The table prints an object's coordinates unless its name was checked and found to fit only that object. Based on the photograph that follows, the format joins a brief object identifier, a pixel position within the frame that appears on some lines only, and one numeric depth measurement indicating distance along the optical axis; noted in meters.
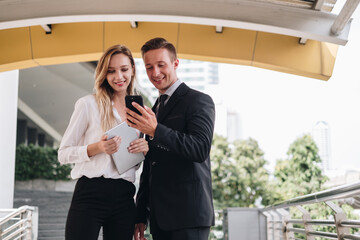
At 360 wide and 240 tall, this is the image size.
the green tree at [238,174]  23.48
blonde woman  2.39
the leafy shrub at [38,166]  19.20
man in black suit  2.10
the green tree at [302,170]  22.80
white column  9.46
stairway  12.81
